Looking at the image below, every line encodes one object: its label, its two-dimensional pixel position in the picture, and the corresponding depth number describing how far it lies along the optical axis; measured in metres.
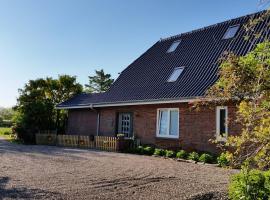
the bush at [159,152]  16.14
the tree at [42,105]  24.02
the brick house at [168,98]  15.53
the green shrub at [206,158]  13.81
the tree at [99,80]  55.97
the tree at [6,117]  63.05
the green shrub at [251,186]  5.82
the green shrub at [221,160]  12.42
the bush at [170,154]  15.57
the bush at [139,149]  17.30
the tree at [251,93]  4.45
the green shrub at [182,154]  15.02
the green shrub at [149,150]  16.88
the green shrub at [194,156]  14.34
